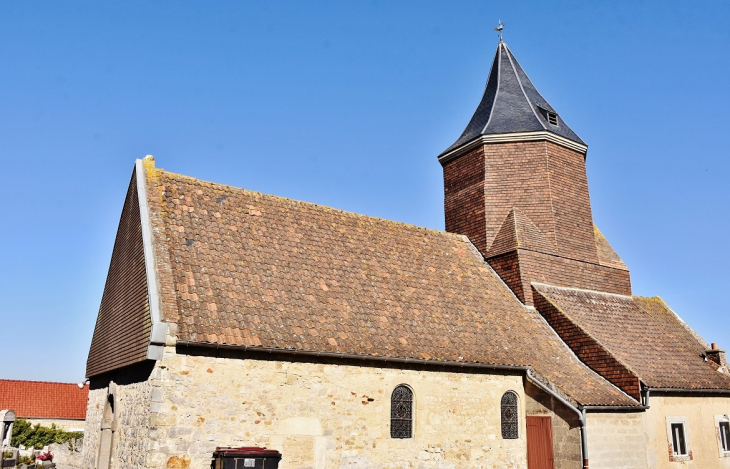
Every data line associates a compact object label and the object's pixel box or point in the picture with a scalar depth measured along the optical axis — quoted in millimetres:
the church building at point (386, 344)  10148
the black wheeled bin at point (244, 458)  9203
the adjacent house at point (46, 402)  31891
